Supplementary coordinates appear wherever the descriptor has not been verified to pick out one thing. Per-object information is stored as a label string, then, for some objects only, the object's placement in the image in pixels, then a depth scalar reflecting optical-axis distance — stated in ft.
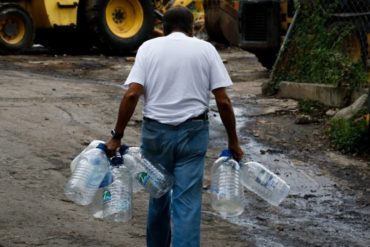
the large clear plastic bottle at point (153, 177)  26.09
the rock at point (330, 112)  55.24
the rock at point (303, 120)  53.94
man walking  25.41
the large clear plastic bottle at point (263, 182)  27.20
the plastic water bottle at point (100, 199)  26.19
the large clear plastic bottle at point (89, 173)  25.88
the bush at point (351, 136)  46.28
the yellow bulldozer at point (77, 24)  87.60
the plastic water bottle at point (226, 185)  26.53
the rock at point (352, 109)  50.32
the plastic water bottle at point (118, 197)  26.19
